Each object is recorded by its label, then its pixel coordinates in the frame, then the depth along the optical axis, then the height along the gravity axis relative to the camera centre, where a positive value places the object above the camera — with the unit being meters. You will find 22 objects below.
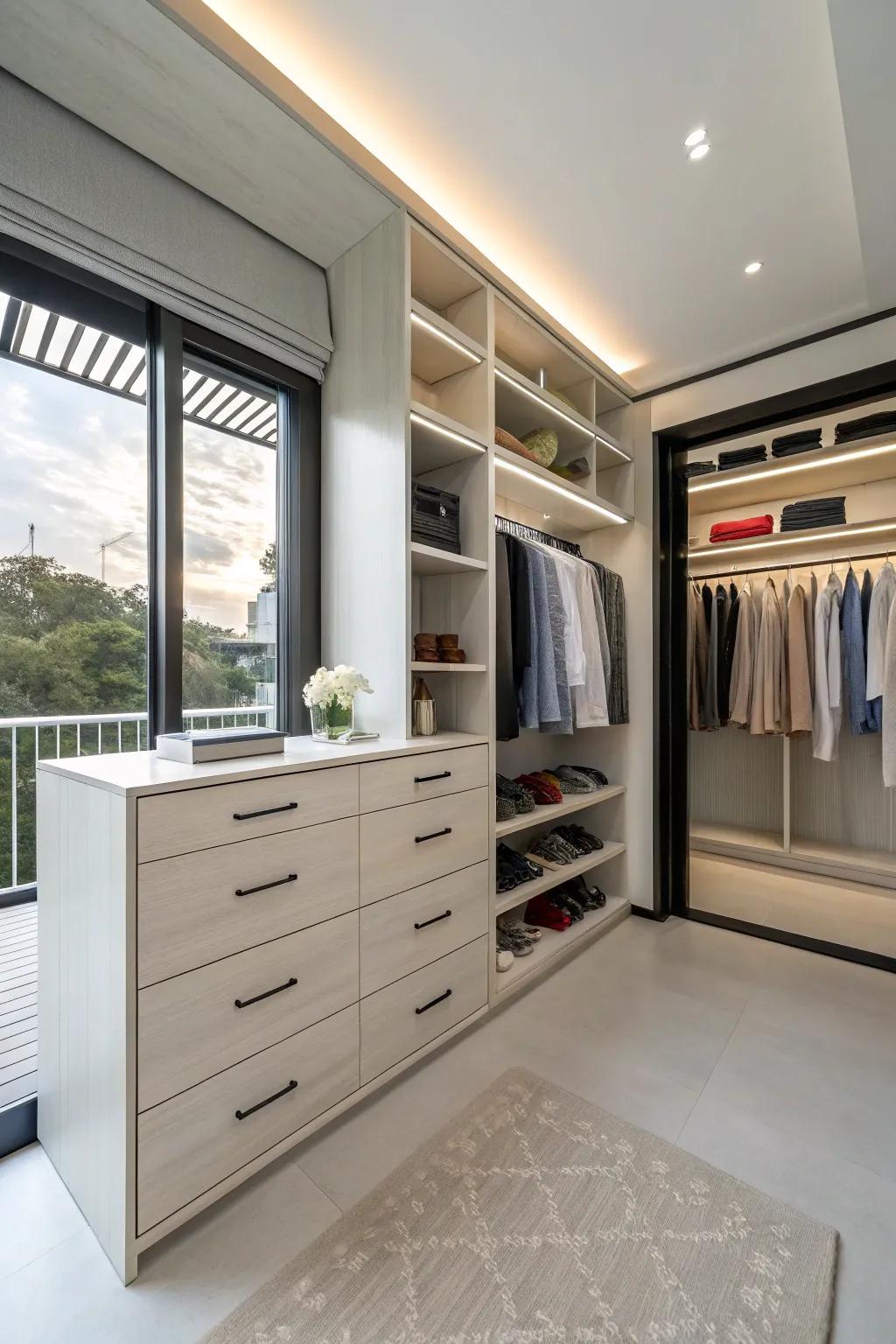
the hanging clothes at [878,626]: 2.94 +0.25
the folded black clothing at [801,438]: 2.81 +1.14
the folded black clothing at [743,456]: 2.96 +1.11
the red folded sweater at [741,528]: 3.36 +0.85
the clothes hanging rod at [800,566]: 3.16 +0.64
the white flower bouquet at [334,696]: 1.81 -0.06
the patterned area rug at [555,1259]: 1.10 -1.19
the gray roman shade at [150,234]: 1.47 +1.27
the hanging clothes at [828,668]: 3.14 +0.04
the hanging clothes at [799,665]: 3.24 +0.06
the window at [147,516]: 1.81 +0.54
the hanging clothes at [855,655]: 3.06 +0.11
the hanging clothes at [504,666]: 2.16 +0.04
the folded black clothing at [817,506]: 3.11 +0.91
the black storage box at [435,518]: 2.04 +0.57
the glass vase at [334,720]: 1.86 -0.13
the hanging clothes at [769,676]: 3.36 +0.00
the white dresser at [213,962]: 1.19 -0.66
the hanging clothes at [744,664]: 3.45 +0.07
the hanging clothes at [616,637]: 2.95 +0.20
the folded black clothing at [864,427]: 2.62 +1.12
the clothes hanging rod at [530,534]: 2.65 +0.69
